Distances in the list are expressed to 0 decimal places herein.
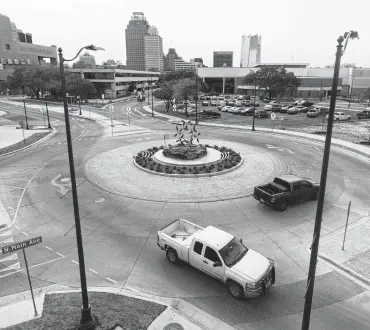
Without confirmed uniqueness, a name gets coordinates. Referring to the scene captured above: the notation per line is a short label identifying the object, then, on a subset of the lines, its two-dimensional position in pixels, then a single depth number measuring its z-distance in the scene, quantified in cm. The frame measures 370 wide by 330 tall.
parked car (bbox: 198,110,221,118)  5719
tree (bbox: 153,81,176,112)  6259
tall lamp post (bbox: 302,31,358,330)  623
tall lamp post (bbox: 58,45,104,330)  831
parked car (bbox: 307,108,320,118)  5671
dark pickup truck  1612
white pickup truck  980
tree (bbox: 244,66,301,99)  8110
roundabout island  1892
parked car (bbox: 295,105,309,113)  6312
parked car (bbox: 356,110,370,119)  5502
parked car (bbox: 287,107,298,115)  6131
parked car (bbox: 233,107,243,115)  6142
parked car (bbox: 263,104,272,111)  6675
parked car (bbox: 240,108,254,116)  6005
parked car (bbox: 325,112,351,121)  5222
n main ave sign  815
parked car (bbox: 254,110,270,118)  5612
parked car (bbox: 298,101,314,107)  7281
